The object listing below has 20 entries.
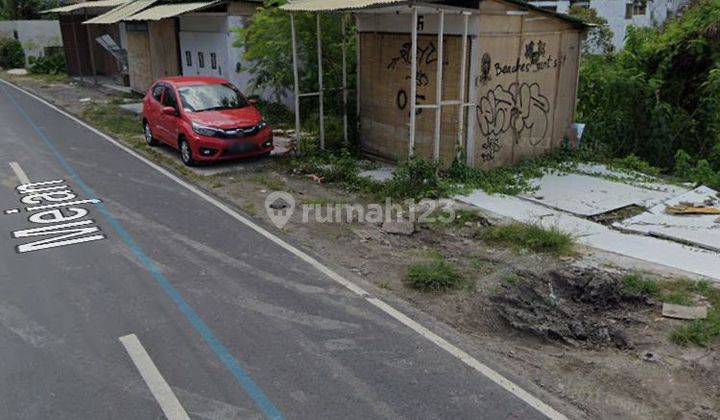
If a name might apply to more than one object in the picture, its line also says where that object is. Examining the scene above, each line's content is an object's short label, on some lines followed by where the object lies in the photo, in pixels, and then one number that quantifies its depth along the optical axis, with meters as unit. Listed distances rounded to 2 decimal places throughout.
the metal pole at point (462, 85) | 10.96
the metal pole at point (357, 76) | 13.69
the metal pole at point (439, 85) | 10.63
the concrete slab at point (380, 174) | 11.94
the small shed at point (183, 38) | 19.34
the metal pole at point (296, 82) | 13.10
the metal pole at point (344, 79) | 13.82
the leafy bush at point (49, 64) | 35.75
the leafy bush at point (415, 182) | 10.81
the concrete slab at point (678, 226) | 8.46
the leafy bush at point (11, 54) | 38.22
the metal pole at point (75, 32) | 32.88
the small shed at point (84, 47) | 32.87
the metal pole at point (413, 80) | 10.37
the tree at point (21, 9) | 43.53
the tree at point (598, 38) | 30.69
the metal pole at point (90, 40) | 29.75
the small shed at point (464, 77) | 11.20
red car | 12.77
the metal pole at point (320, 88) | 13.50
